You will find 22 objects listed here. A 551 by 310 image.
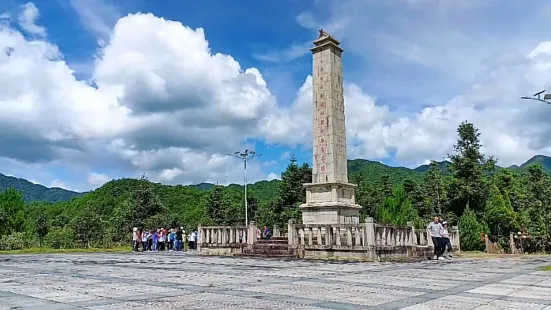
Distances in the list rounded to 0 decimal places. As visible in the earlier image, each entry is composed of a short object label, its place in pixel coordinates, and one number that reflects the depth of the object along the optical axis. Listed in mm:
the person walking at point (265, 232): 28675
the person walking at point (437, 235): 16812
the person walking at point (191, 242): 30406
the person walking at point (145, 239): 29659
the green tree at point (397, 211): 32969
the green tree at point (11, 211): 59878
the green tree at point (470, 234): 28109
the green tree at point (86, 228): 45688
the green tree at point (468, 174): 40781
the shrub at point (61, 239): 39812
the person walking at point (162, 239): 29688
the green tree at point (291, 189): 46000
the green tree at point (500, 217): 34500
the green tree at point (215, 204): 55656
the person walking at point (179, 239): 30309
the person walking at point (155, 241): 29809
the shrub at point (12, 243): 36594
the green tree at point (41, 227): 64188
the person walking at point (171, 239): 29969
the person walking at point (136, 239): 28922
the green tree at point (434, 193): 43156
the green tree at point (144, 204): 52191
